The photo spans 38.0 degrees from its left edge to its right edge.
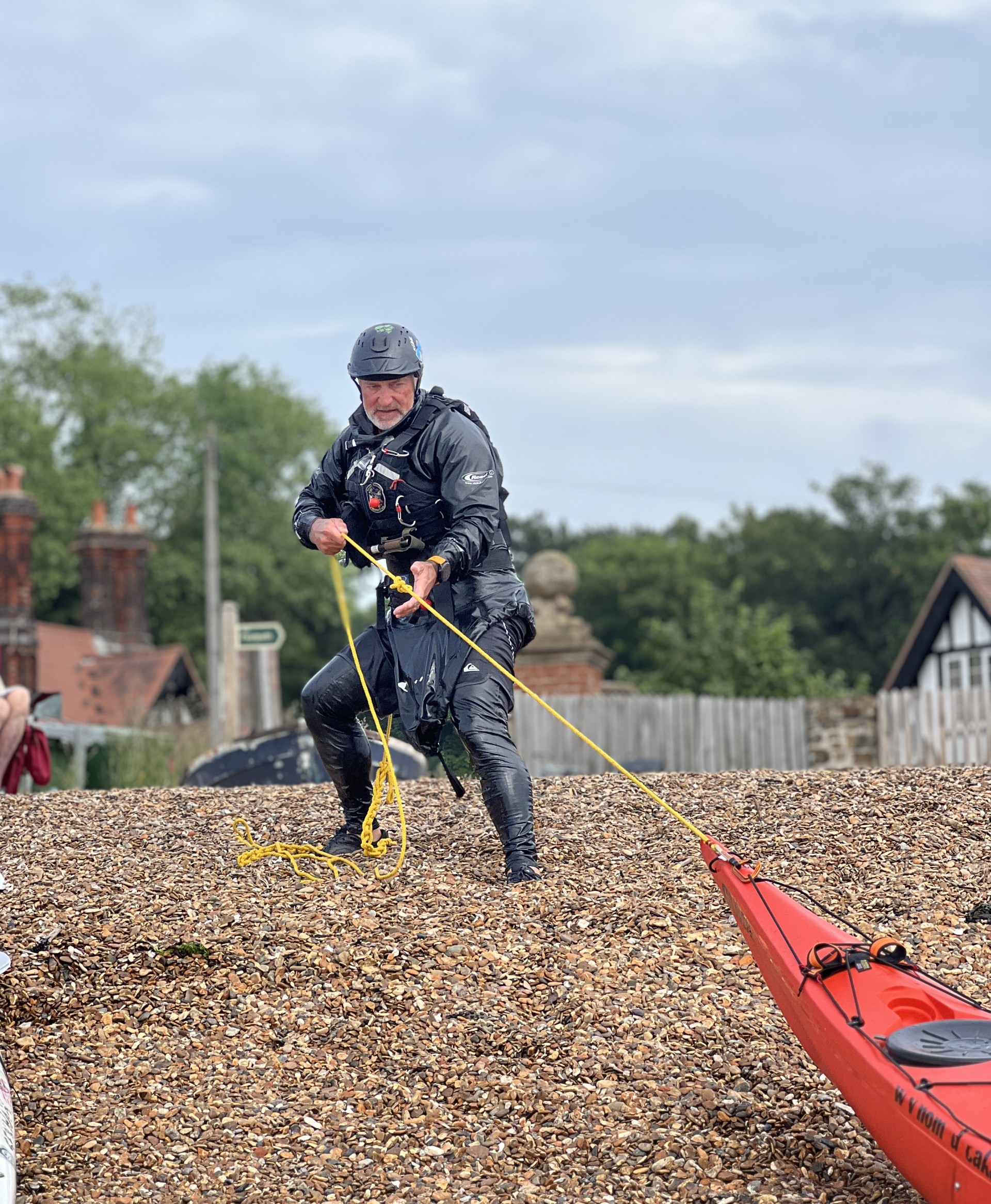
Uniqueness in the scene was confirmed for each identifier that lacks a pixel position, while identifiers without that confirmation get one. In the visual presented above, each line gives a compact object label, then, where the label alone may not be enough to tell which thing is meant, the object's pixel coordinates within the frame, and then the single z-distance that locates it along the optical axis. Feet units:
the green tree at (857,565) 161.89
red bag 28.94
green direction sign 47.26
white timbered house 85.35
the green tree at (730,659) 94.22
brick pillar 56.03
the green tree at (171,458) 144.36
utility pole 79.92
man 17.72
